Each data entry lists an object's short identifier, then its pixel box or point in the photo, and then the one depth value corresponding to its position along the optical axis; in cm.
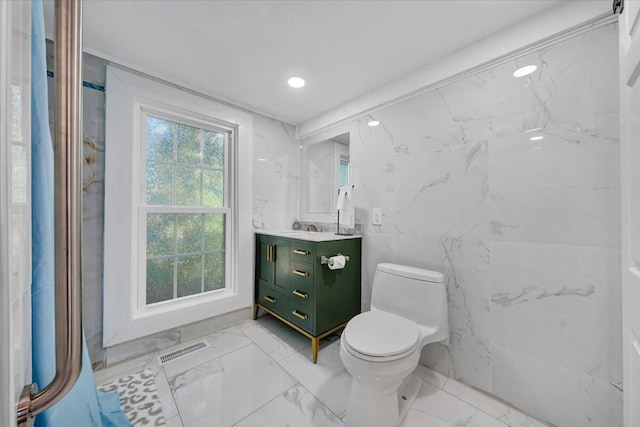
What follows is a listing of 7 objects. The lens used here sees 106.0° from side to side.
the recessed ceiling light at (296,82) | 193
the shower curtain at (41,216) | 53
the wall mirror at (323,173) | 247
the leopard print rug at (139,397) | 127
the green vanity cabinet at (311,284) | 183
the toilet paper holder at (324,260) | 182
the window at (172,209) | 170
